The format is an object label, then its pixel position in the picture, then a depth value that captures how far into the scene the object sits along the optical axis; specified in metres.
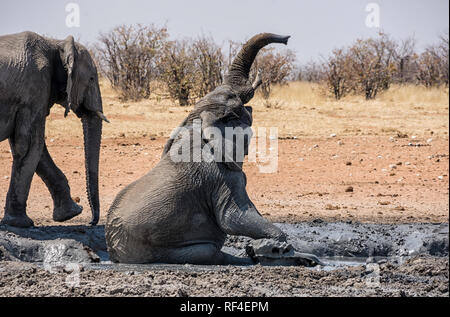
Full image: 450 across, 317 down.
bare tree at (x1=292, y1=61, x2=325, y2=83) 37.41
